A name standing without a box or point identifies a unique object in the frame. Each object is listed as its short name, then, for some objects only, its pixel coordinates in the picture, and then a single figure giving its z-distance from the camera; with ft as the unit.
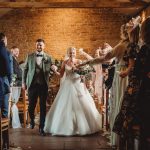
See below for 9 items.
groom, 15.93
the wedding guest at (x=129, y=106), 8.33
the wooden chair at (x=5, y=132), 11.57
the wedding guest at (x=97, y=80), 22.27
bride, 15.36
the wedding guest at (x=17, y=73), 18.53
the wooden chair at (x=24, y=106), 18.39
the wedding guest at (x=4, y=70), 12.05
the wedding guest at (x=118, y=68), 11.15
